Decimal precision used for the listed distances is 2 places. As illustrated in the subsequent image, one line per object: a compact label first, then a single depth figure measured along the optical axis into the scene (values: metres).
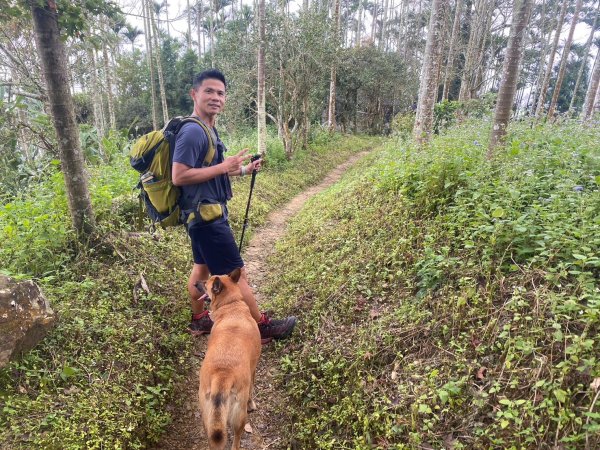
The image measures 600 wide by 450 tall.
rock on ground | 2.72
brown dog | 2.40
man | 3.08
